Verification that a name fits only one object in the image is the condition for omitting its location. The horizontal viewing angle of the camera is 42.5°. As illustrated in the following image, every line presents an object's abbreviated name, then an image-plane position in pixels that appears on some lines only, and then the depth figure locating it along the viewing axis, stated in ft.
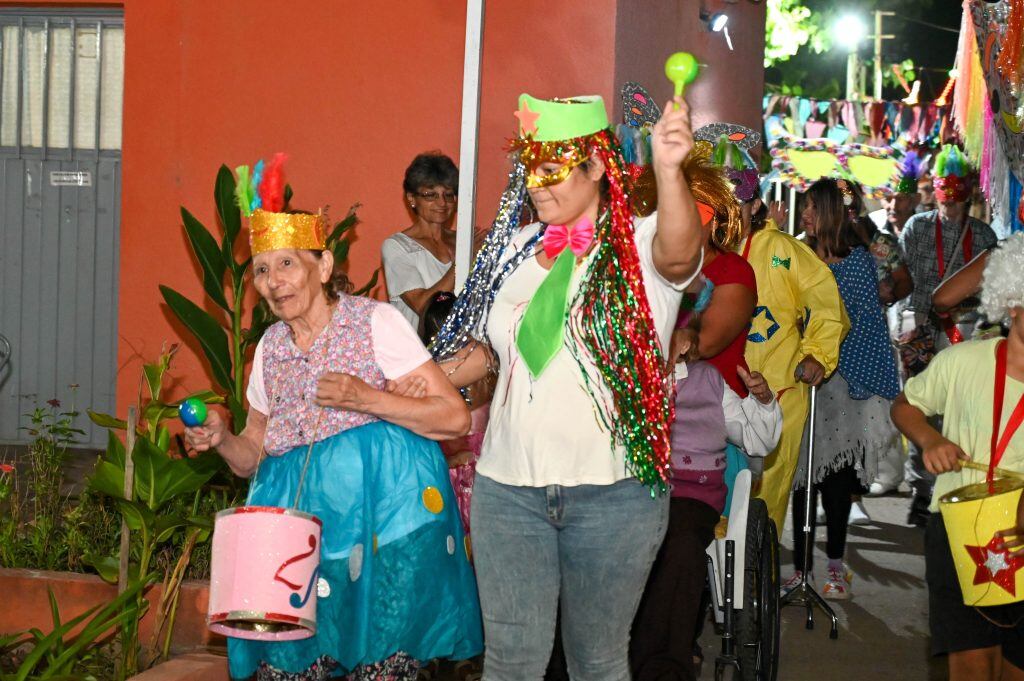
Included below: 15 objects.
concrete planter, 17.97
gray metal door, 27.04
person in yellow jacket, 21.38
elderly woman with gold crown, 13.44
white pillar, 16.69
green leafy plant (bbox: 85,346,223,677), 17.01
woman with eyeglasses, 21.04
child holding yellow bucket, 13.51
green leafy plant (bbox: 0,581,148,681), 14.73
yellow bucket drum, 13.42
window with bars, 26.89
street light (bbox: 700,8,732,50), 29.99
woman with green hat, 11.19
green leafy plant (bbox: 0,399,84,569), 18.92
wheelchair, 16.53
